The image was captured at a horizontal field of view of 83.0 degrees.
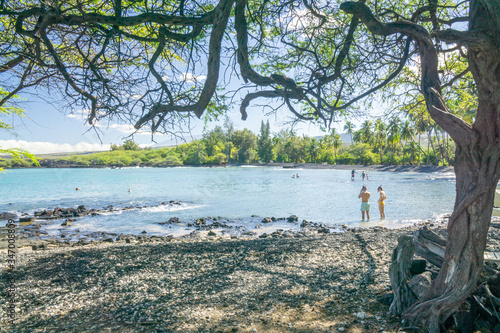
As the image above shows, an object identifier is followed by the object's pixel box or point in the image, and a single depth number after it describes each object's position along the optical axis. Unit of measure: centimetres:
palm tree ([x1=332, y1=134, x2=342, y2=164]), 8631
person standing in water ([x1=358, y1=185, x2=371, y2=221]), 1552
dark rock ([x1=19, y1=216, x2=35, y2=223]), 1745
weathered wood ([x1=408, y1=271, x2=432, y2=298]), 331
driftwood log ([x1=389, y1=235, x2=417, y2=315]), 339
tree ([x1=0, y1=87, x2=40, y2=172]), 629
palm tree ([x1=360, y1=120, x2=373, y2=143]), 7188
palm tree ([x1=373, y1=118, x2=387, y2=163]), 7301
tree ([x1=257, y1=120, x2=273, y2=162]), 9844
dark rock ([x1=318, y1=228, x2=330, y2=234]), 1307
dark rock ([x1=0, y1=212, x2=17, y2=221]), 1859
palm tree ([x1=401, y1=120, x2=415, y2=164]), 5781
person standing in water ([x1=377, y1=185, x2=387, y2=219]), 1631
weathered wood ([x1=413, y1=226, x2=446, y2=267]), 381
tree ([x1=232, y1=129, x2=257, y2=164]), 10970
